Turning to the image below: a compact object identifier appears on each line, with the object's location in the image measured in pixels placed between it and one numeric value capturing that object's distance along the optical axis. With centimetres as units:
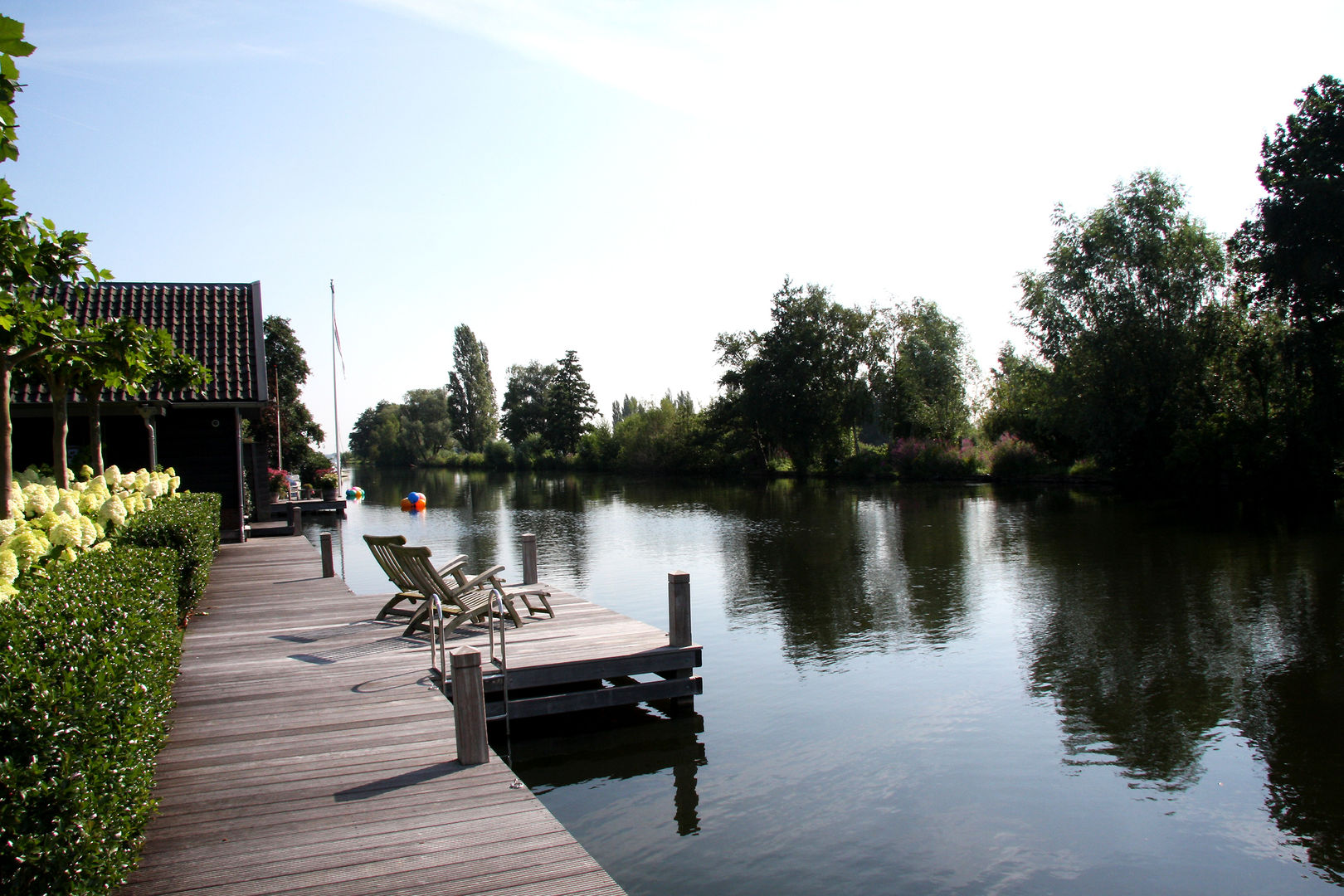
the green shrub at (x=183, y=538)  849
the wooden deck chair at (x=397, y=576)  949
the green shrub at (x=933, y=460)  4262
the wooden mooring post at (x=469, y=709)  512
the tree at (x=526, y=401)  8394
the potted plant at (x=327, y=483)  3524
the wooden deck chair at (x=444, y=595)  848
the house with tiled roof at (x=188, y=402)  1567
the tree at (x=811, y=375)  5100
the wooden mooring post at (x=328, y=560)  1282
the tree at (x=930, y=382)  4753
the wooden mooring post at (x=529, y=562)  1195
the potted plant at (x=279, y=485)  3078
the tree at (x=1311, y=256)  2689
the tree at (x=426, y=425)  9631
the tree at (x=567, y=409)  7506
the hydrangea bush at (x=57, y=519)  557
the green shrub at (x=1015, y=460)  4009
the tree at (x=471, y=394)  8769
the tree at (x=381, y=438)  10188
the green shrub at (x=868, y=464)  4738
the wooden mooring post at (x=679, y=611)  807
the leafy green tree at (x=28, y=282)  635
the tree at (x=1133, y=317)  3356
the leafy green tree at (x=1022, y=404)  3819
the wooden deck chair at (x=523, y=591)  892
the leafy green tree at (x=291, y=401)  4294
